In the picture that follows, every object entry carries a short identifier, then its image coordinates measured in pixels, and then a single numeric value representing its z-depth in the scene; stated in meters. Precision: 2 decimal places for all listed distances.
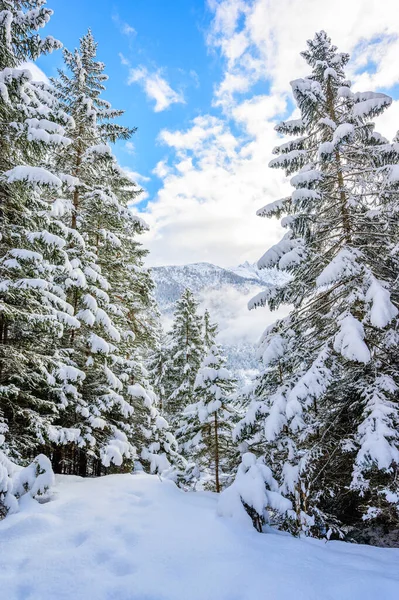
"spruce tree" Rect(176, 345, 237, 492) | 13.38
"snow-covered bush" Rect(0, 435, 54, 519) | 5.09
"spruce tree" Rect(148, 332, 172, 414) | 23.68
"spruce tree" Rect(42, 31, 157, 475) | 9.81
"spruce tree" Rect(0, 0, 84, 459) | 7.10
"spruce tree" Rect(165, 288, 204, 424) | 22.25
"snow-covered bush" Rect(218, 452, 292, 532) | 4.98
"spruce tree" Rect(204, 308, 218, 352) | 24.49
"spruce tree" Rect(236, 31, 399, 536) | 6.49
